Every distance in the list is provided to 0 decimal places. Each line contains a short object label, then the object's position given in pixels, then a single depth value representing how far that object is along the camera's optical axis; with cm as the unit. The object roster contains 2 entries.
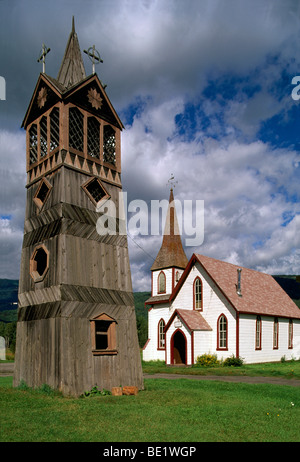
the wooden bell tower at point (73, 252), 1438
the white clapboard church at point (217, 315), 3045
